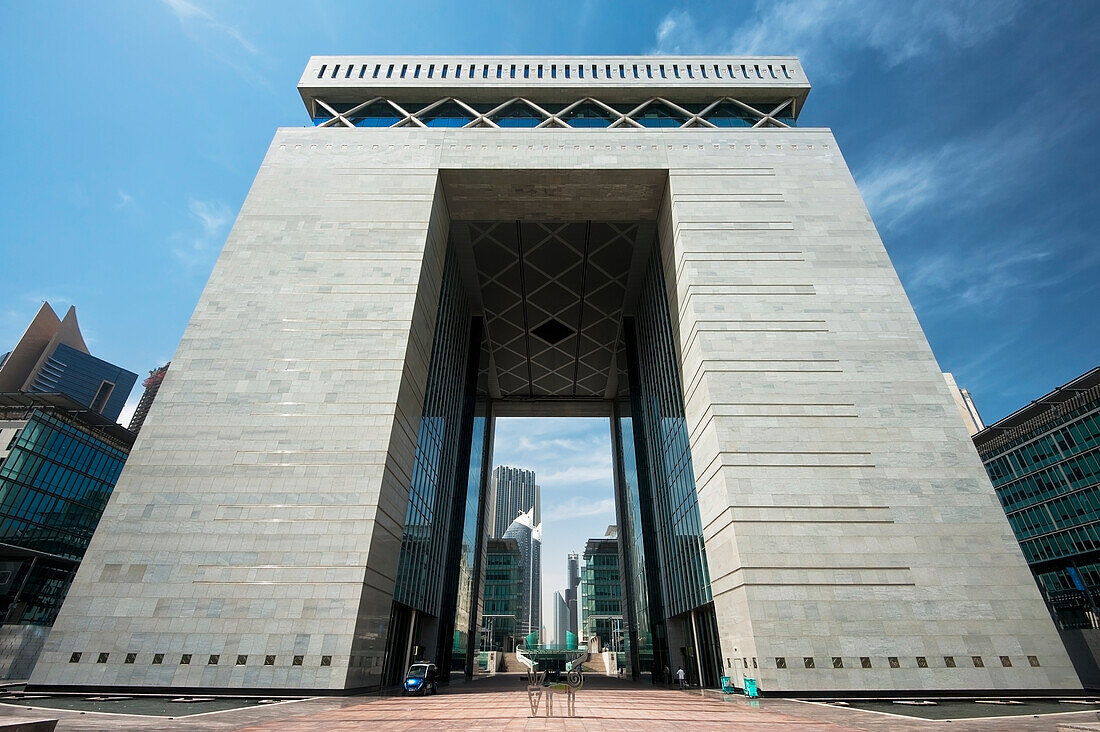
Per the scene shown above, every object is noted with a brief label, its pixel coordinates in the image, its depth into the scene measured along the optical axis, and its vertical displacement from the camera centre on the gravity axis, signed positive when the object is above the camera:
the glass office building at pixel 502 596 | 90.94 +12.65
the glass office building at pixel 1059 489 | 50.09 +16.82
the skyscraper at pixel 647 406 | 20.94 +11.98
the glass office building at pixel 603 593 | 91.31 +12.69
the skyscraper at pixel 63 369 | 106.06 +65.05
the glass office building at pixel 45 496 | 48.09 +15.44
